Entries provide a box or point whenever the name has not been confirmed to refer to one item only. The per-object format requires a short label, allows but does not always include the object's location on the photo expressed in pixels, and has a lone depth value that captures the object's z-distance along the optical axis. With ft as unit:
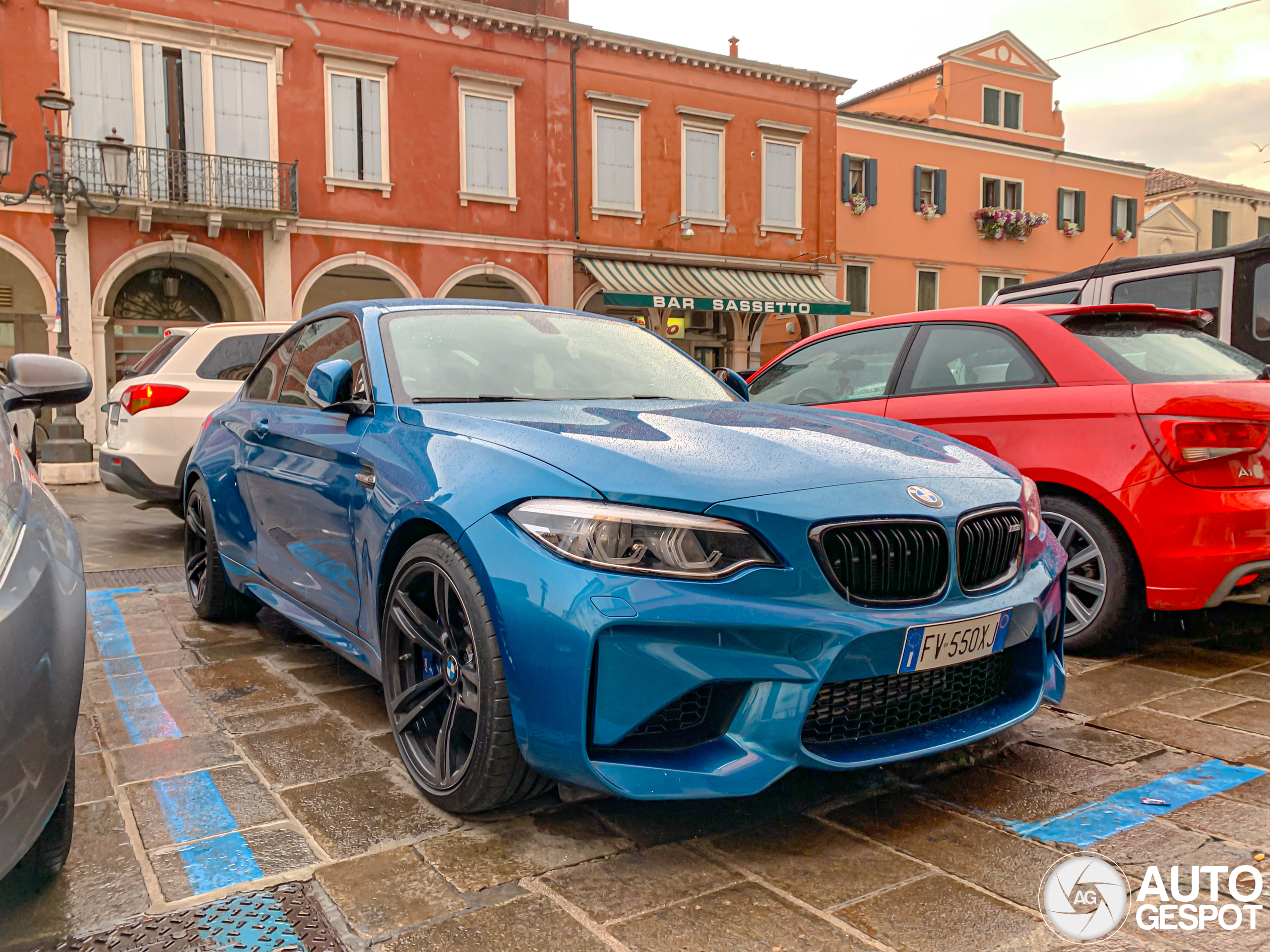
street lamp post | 43.39
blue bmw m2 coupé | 7.11
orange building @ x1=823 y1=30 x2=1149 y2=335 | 83.97
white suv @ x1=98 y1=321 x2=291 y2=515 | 23.24
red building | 54.44
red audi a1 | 12.14
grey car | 5.39
